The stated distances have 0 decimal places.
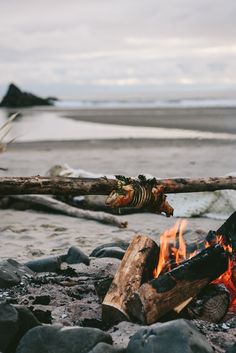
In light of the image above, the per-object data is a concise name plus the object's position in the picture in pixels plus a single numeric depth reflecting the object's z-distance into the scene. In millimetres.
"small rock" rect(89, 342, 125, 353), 3570
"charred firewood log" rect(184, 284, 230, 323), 4203
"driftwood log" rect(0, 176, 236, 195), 3859
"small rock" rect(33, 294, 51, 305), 4605
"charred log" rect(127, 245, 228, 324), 3998
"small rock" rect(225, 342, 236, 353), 3584
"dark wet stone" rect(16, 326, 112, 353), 3664
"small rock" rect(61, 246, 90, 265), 5938
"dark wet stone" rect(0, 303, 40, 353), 3875
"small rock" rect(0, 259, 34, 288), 5000
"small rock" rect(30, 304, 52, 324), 4215
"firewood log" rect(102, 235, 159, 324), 4160
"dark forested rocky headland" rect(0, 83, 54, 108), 56869
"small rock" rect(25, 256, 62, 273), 5695
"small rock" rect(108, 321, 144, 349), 3869
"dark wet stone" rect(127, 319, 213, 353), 3484
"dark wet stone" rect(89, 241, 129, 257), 6332
